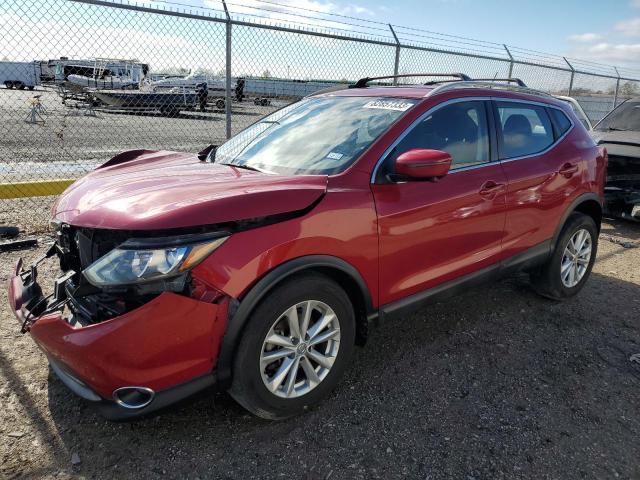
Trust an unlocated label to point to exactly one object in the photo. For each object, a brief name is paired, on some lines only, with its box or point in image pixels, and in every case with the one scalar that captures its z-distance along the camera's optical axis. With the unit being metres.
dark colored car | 6.86
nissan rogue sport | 2.12
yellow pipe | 5.50
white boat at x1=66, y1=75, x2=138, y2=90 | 13.93
